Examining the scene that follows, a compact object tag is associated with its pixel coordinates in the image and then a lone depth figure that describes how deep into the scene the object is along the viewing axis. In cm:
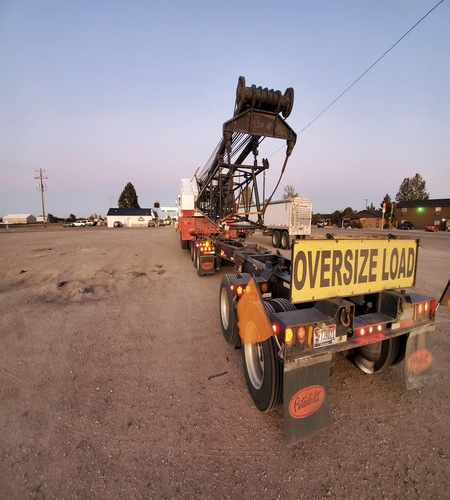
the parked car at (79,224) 5989
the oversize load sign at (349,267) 215
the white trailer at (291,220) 1652
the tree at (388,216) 5914
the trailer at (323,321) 209
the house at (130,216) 6062
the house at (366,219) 6606
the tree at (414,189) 7606
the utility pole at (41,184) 5441
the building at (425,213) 5689
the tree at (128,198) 8106
